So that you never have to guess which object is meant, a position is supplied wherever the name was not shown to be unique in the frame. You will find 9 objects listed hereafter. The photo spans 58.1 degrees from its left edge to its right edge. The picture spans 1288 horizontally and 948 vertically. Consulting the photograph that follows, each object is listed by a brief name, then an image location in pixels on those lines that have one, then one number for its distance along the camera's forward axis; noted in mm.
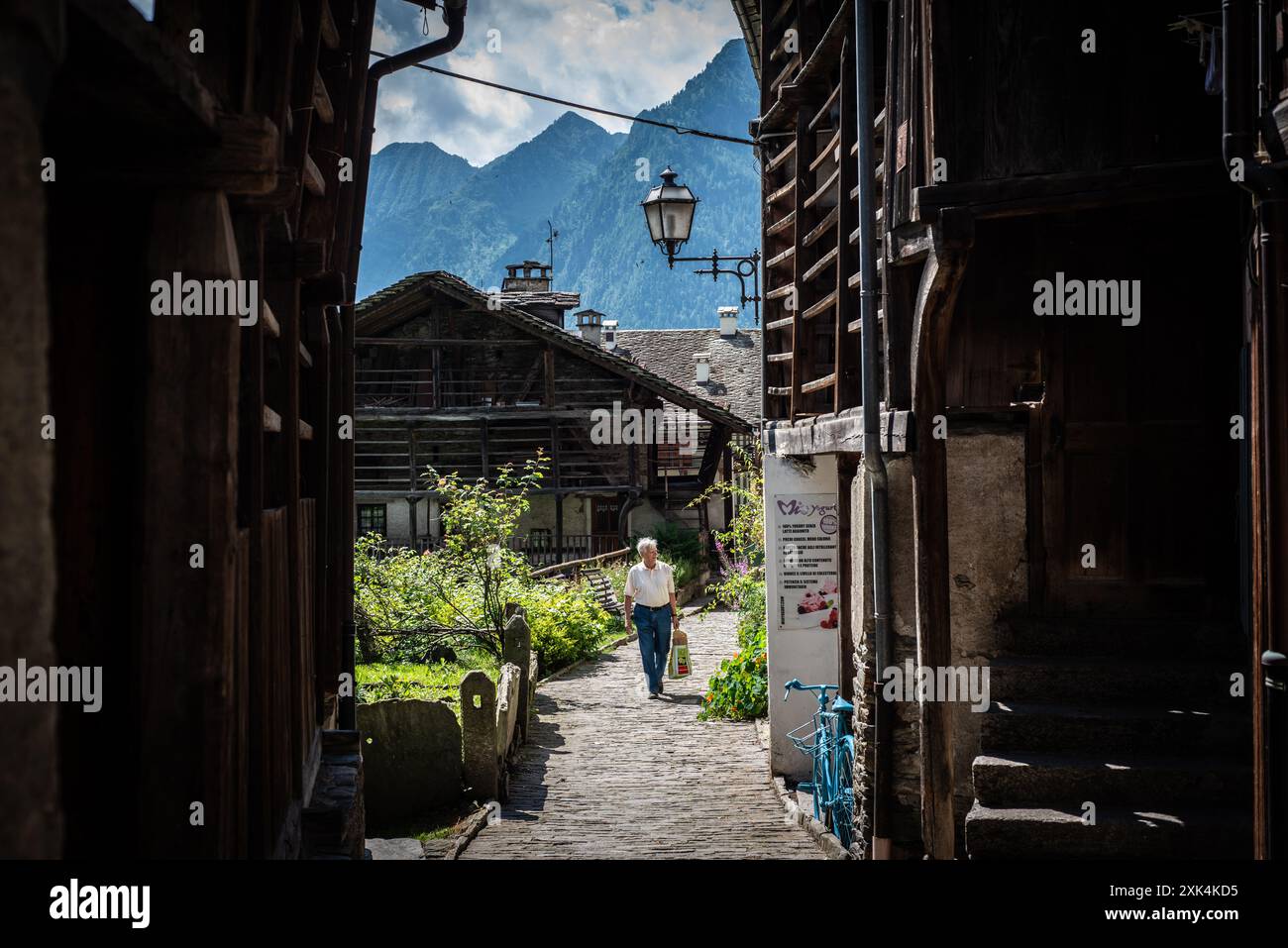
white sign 9602
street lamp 12320
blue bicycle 7660
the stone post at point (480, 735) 8906
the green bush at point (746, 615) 12109
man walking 12469
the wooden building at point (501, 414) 26859
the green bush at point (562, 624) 15367
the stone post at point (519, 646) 11664
